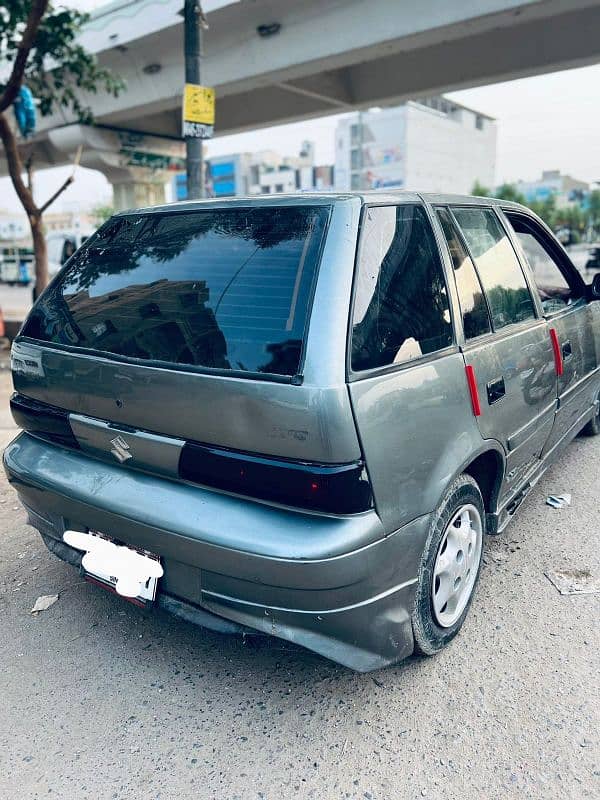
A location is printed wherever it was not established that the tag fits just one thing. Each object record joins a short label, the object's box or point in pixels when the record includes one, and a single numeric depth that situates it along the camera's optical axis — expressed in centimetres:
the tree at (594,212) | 8262
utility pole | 653
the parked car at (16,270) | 3847
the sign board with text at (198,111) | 659
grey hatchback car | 196
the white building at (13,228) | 6443
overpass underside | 973
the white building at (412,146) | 8581
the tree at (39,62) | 717
